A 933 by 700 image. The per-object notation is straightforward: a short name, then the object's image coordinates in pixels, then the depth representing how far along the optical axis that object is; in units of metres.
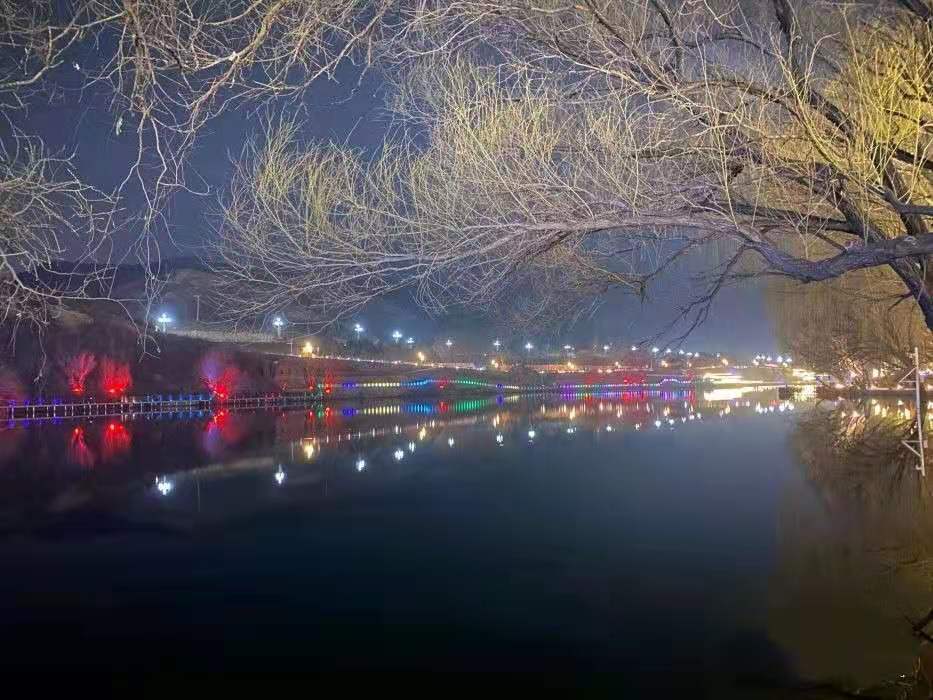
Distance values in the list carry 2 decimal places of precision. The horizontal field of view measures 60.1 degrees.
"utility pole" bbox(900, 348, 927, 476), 11.70
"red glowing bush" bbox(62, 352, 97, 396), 44.86
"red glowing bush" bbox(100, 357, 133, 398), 47.31
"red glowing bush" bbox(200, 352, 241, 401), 53.34
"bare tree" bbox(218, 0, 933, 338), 5.79
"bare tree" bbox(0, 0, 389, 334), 3.14
